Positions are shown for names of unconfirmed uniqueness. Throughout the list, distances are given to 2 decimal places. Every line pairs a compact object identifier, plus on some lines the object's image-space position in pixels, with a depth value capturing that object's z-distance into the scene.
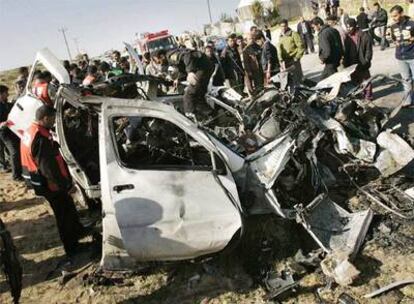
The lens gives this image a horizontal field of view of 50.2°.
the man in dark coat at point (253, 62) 9.74
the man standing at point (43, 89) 6.41
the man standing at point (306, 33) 17.17
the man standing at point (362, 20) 14.28
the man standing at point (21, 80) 9.58
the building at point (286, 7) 38.68
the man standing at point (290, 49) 9.38
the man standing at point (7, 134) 7.88
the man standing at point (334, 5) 19.91
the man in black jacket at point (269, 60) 9.30
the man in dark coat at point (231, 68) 10.46
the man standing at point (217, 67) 9.84
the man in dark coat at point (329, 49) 7.68
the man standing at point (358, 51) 7.73
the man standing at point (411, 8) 13.70
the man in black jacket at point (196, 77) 7.46
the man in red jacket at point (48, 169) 4.54
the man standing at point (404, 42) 7.10
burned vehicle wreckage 3.98
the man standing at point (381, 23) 14.02
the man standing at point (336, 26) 7.83
